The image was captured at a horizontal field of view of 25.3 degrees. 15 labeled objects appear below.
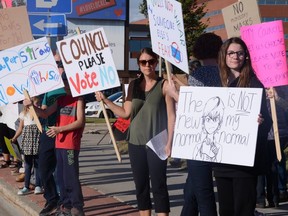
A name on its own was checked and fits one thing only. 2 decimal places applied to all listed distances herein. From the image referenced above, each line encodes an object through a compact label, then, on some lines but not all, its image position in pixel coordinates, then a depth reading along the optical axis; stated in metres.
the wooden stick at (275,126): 4.99
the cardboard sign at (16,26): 7.12
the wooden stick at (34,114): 6.56
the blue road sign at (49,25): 8.19
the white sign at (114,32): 26.91
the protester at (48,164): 7.06
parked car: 32.47
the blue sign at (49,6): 8.09
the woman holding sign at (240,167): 4.62
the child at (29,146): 8.70
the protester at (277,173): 6.69
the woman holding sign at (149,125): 5.72
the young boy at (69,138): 6.53
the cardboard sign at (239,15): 6.29
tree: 42.80
